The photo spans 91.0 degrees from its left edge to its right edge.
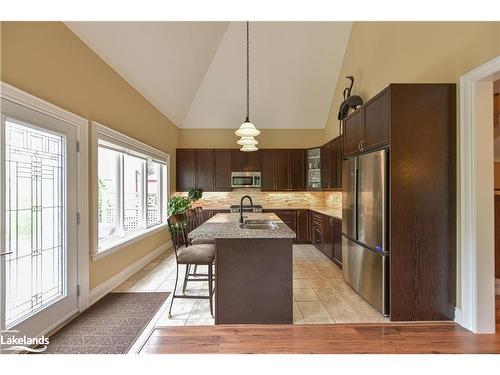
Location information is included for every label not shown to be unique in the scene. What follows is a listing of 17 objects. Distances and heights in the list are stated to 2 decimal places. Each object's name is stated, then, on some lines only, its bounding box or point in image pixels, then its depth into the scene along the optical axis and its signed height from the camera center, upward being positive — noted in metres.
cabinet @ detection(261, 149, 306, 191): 6.17 +0.52
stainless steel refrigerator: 2.46 -0.44
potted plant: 4.82 -0.30
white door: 1.85 -0.27
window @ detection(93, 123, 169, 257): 3.20 +0.00
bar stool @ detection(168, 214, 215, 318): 2.57 -0.69
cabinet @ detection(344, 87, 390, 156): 2.47 +0.71
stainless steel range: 5.59 -0.45
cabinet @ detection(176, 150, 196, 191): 6.15 +0.48
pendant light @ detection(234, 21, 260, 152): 3.21 +0.75
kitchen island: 2.28 -0.85
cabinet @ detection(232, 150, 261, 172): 6.20 +0.70
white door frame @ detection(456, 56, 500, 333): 2.13 -0.17
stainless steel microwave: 6.14 +0.25
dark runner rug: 2.00 -1.28
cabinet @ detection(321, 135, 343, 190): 4.68 +0.49
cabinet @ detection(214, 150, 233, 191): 6.18 +0.53
